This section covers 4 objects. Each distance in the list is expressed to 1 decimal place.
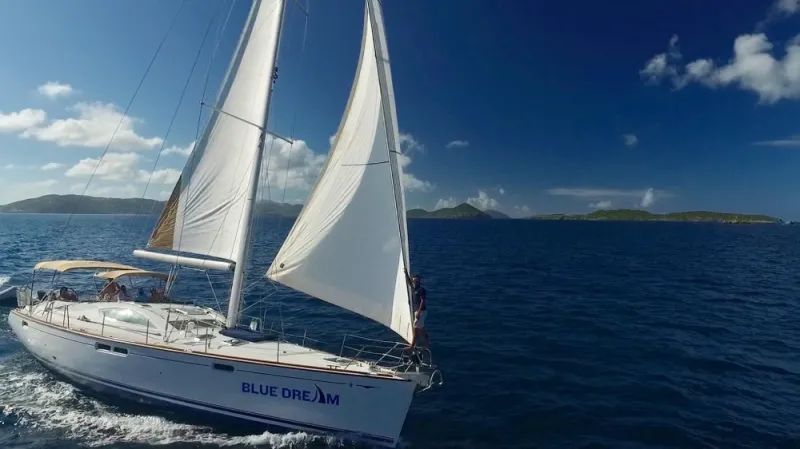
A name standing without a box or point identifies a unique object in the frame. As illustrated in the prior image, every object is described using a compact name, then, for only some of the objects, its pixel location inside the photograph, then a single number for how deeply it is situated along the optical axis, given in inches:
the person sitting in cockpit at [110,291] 704.7
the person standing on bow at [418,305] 426.9
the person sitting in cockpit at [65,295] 709.3
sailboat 429.4
